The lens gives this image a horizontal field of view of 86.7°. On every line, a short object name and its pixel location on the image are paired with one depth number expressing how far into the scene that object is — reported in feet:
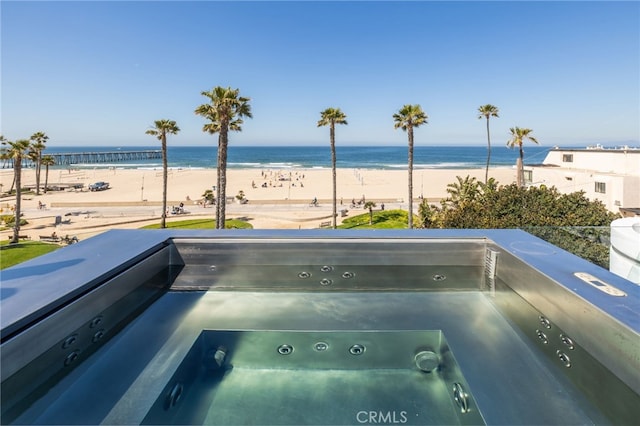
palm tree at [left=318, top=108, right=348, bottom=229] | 70.95
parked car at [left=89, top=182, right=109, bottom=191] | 116.57
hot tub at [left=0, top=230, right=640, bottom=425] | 6.17
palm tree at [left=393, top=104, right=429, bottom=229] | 61.67
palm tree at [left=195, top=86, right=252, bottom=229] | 51.42
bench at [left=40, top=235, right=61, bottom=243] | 49.81
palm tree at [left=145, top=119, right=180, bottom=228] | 70.33
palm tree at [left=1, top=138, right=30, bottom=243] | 59.19
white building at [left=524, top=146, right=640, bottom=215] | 59.88
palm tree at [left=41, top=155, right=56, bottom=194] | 102.70
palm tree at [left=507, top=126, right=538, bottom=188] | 80.33
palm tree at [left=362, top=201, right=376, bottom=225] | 62.71
